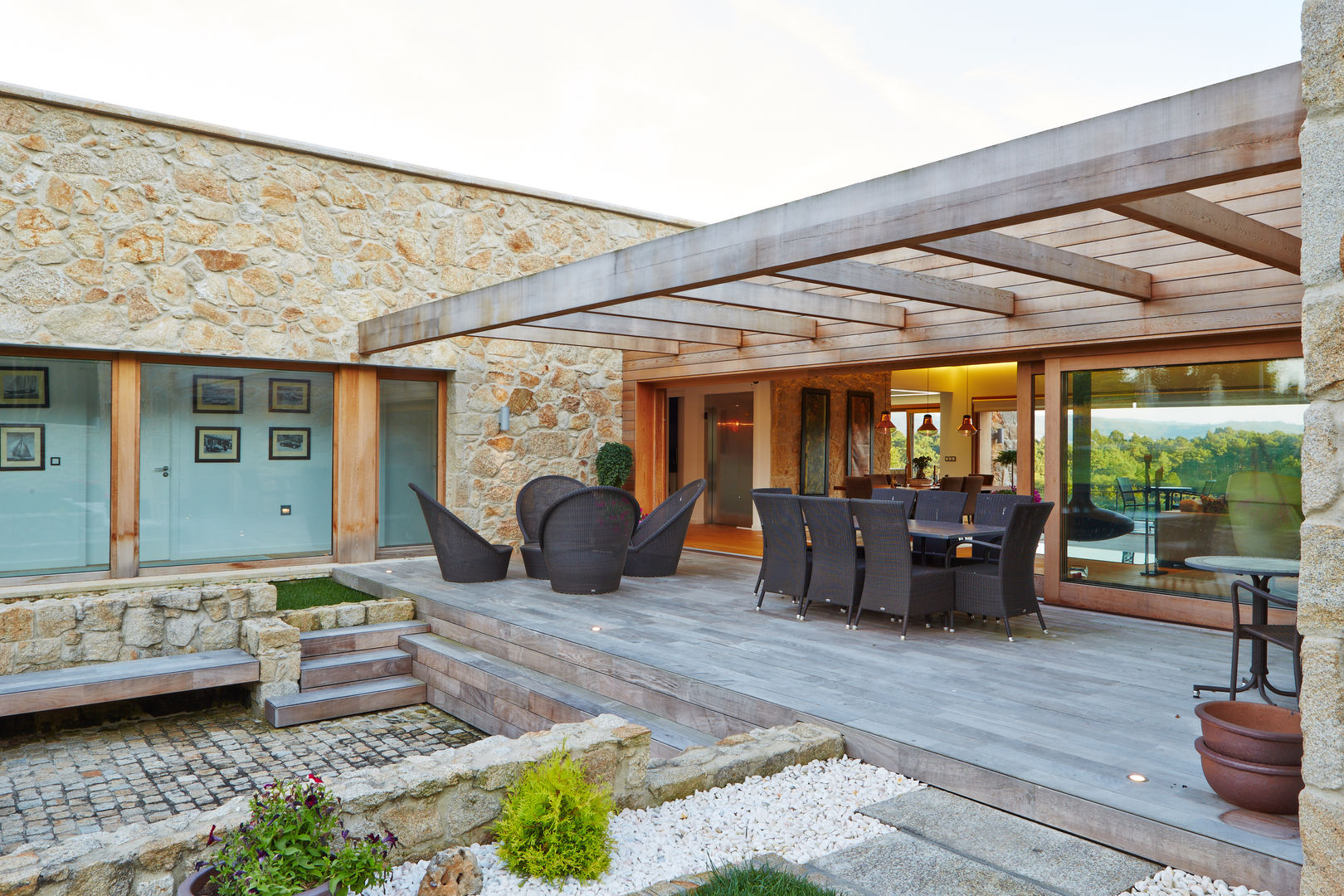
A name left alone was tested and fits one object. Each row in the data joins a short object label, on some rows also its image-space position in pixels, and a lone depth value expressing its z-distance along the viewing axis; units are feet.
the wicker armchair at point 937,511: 23.53
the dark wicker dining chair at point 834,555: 18.80
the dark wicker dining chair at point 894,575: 17.84
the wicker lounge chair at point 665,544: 26.03
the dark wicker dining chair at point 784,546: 19.95
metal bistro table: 13.03
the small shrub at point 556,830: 8.32
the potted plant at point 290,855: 7.16
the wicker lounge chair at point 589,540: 22.27
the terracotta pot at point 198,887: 7.19
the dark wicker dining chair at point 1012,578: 17.68
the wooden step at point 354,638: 20.62
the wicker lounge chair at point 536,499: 27.81
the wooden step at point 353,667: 19.70
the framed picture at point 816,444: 40.57
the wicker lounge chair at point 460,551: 24.34
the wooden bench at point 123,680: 16.87
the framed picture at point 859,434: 42.37
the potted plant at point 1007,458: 50.21
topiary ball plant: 34.81
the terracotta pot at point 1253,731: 8.81
